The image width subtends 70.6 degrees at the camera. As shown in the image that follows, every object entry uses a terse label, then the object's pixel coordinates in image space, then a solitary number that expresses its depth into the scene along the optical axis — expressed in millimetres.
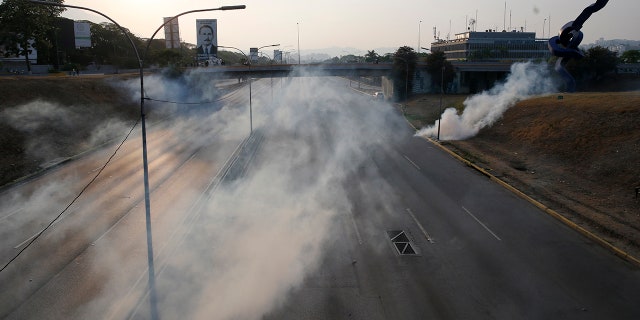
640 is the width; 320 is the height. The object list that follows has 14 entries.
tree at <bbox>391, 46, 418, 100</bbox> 80625
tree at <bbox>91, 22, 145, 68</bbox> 98312
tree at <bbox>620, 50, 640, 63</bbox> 107500
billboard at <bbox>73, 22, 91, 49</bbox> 67562
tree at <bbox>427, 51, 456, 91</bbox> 81188
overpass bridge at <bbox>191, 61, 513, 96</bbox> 81062
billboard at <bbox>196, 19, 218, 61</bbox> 73875
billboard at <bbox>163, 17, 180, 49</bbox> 71500
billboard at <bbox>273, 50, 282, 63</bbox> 169375
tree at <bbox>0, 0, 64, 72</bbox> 57312
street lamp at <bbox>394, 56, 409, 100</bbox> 78550
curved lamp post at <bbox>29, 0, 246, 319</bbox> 12908
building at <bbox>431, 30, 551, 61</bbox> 167125
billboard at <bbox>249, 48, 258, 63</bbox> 131225
